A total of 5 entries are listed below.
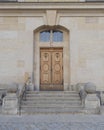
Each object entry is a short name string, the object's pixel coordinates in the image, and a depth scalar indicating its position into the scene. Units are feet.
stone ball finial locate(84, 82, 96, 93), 21.37
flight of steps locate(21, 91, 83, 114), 21.11
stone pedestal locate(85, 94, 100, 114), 21.08
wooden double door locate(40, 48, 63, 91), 28.18
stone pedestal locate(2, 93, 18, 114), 20.86
